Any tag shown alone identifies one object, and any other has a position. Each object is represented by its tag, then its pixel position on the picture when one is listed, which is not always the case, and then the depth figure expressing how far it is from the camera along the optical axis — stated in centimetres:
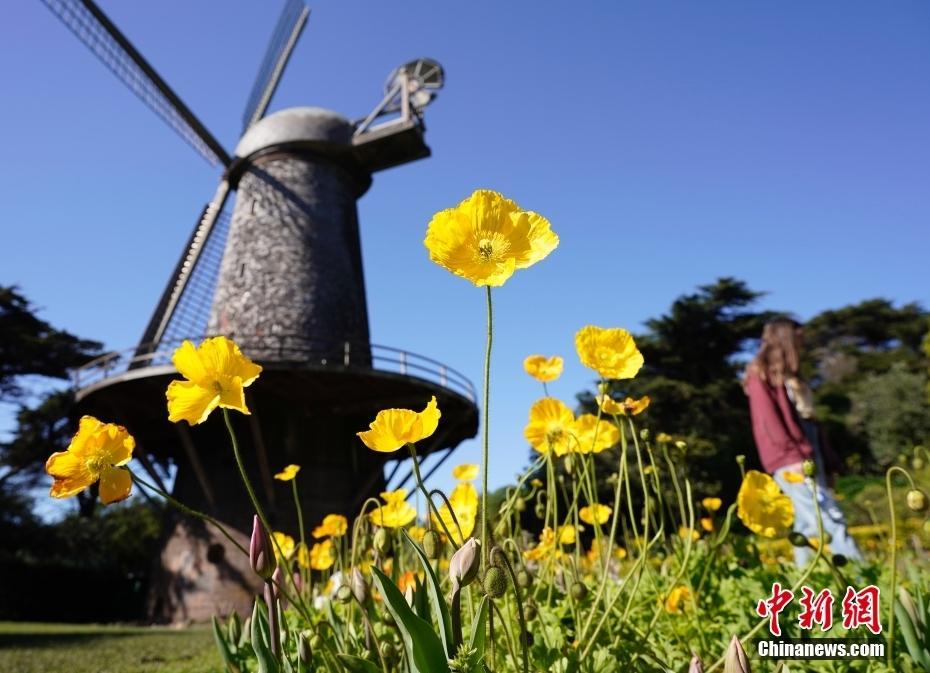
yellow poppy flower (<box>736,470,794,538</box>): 144
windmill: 955
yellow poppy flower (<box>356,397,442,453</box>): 104
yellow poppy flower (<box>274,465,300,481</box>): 188
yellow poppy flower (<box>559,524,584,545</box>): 187
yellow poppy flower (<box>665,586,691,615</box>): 177
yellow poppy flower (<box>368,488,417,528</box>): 151
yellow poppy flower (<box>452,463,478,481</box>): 193
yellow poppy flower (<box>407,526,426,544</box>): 196
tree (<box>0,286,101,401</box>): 1744
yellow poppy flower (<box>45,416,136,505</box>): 107
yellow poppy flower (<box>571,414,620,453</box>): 154
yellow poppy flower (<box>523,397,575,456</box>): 156
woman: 331
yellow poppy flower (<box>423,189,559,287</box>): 106
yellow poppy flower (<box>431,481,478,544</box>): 162
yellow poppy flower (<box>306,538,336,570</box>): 226
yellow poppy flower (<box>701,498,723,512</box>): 242
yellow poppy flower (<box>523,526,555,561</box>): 187
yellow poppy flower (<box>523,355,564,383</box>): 186
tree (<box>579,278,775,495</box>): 1745
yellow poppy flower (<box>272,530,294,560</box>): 242
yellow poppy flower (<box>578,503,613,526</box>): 196
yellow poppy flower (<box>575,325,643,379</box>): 136
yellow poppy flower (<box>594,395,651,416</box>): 146
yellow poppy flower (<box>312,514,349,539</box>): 217
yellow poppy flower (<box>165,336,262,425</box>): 111
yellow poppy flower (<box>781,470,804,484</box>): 232
